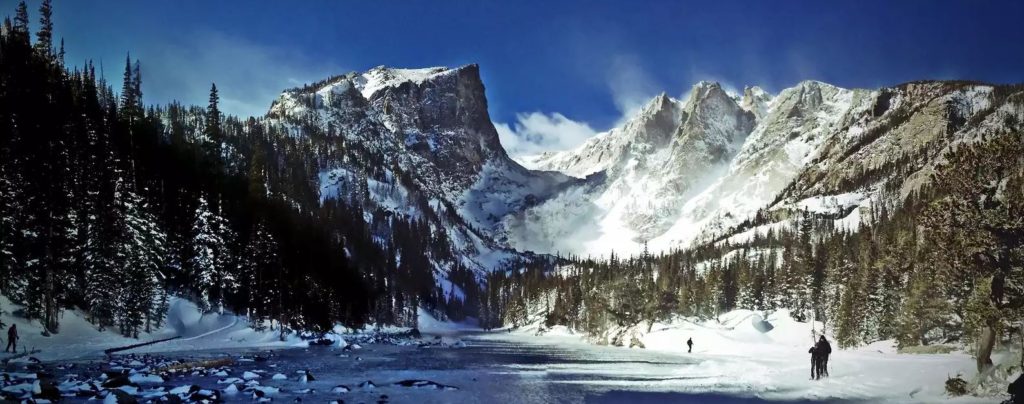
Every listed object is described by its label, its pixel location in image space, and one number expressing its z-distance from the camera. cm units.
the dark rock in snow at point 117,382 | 2667
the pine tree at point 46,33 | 10138
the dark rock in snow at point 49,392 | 2242
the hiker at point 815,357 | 3726
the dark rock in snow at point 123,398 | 2270
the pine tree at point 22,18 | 9781
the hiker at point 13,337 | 3888
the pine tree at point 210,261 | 7388
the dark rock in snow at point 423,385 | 3372
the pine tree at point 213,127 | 12627
